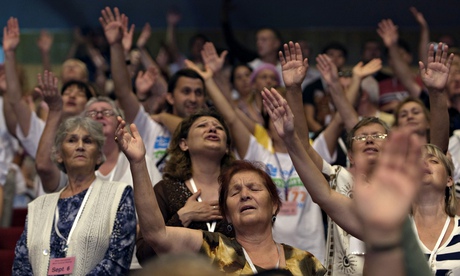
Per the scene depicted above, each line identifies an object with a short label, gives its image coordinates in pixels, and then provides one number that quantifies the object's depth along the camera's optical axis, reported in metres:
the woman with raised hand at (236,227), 6.40
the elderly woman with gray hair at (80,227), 7.59
